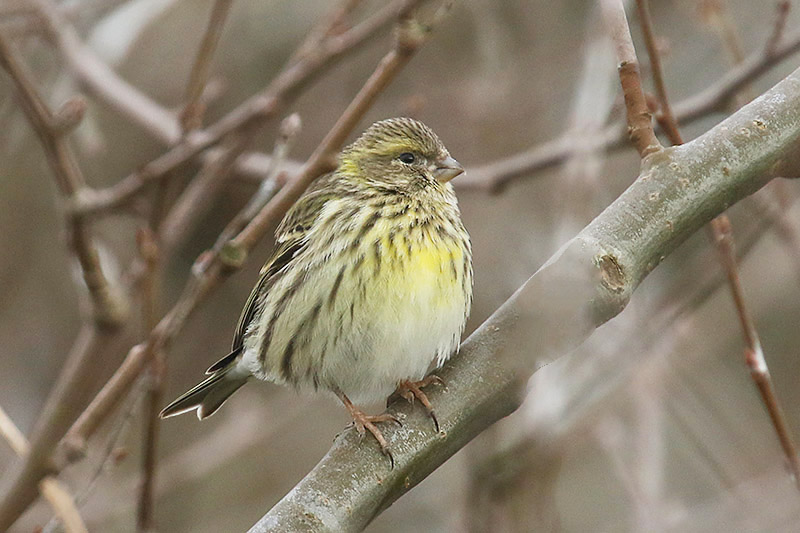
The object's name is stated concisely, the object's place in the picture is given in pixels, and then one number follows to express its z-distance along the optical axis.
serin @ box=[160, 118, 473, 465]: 6.98
